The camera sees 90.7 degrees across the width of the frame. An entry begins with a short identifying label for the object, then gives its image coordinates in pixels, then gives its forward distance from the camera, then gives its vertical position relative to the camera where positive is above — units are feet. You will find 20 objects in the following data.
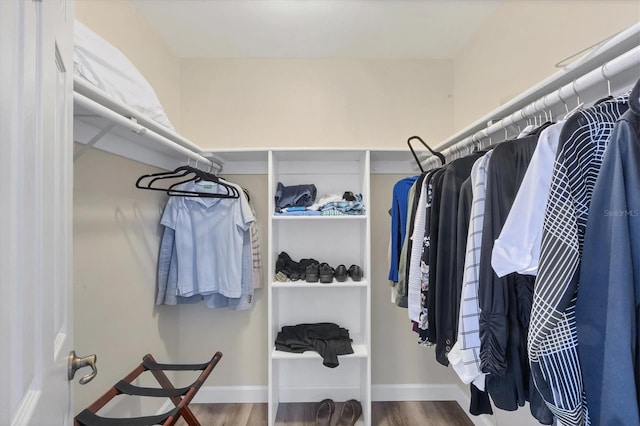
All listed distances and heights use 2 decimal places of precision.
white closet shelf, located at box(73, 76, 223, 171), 3.27 +1.17
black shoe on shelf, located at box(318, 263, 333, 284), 6.31 -1.17
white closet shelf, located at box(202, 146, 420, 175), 6.21 +1.27
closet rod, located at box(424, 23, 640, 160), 2.38 +1.33
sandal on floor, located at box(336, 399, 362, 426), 6.24 -4.03
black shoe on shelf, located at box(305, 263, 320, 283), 6.35 -1.17
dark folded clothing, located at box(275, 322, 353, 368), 6.08 -2.52
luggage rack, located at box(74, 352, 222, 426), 3.57 -2.35
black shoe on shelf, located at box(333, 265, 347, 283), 6.42 -1.19
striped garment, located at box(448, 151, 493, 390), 3.00 -0.85
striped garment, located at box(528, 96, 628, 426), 2.00 -0.30
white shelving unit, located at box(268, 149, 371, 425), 7.18 -1.74
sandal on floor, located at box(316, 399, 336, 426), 6.36 -4.12
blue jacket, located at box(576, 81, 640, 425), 1.72 -0.41
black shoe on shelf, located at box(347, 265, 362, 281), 6.55 -1.19
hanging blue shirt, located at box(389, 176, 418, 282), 5.65 -0.08
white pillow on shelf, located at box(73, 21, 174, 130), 3.46 +1.74
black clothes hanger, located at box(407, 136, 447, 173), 5.30 +1.02
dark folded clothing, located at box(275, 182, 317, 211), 6.55 +0.41
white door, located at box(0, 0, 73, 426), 1.43 +0.02
